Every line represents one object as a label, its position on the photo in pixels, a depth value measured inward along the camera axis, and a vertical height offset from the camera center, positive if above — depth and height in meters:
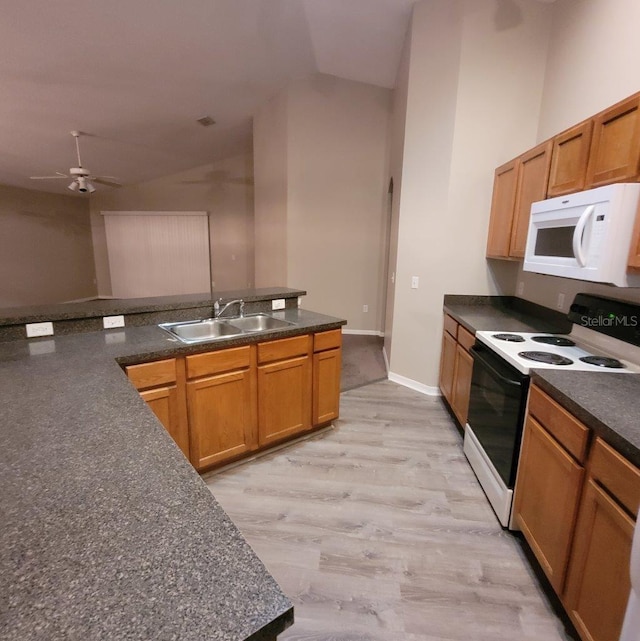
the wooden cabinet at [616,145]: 1.58 +0.53
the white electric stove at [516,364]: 1.80 -0.52
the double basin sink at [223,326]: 2.46 -0.54
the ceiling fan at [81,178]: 5.46 +1.07
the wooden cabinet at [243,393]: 2.03 -0.90
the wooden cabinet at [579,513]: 1.12 -0.93
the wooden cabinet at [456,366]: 2.63 -0.88
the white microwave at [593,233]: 1.55 +0.12
